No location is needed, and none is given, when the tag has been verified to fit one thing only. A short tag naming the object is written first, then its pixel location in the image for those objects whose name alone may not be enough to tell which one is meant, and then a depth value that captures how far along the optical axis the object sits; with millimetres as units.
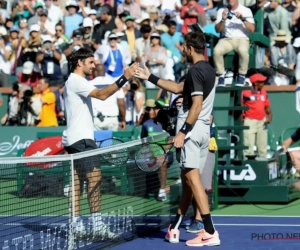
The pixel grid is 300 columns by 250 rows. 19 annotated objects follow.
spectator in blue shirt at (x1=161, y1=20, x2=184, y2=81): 19578
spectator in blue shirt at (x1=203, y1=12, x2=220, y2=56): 18281
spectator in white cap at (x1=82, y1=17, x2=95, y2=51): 20156
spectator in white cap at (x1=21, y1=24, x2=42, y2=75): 19812
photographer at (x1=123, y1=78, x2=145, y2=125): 17953
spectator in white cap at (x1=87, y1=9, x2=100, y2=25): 20719
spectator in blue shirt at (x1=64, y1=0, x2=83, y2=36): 21281
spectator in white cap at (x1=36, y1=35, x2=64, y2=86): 19469
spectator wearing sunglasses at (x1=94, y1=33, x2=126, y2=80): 18375
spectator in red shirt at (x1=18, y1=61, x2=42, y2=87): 19375
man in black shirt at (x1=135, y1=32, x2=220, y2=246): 9320
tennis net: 9109
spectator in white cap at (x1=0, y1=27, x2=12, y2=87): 20156
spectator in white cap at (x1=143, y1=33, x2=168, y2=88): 18406
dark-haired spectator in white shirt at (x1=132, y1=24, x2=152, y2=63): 19344
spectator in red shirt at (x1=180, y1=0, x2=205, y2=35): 19891
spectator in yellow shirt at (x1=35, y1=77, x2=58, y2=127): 17953
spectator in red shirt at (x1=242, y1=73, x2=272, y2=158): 15438
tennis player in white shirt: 9438
